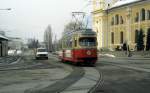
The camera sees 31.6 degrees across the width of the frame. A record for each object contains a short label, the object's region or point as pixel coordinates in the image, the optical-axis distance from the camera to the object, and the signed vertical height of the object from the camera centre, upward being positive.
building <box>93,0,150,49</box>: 61.30 +6.37
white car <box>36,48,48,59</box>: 43.09 -1.11
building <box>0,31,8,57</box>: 51.83 -0.52
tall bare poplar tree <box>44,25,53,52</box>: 107.04 +3.85
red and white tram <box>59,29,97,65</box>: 23.68 -0.10
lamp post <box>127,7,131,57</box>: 63.92 +5.50
